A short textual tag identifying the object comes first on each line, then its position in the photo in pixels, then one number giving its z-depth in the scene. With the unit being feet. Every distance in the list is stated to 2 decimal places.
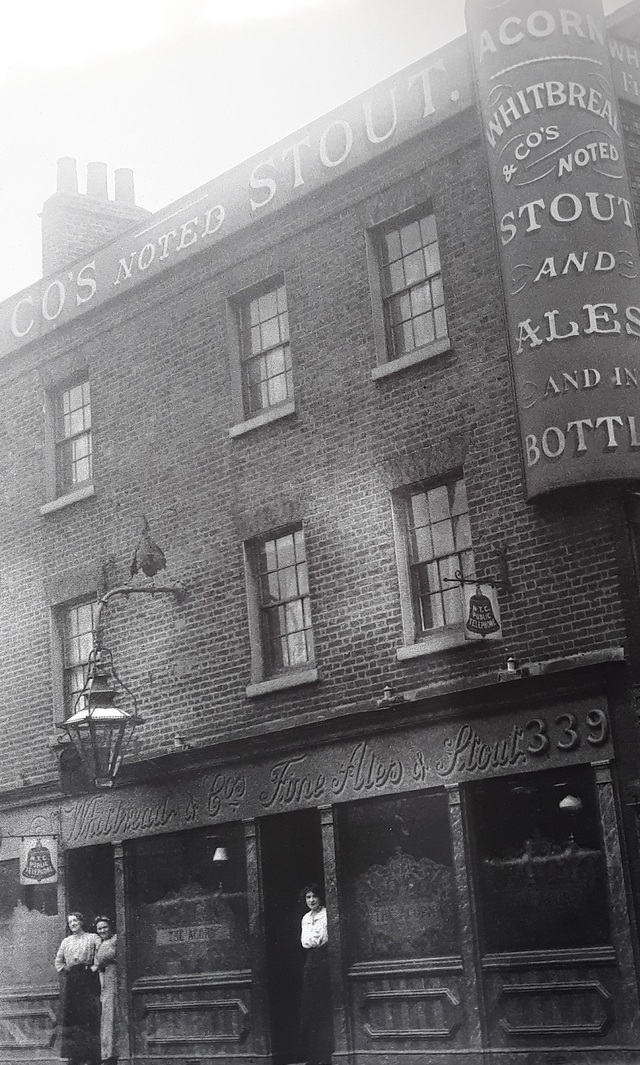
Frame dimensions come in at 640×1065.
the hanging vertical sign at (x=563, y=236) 43.45
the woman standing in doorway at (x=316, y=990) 48.78
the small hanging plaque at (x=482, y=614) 44.27
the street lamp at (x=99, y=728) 49.49
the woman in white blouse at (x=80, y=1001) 56.03
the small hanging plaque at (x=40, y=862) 60.59
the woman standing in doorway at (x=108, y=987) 55.62
